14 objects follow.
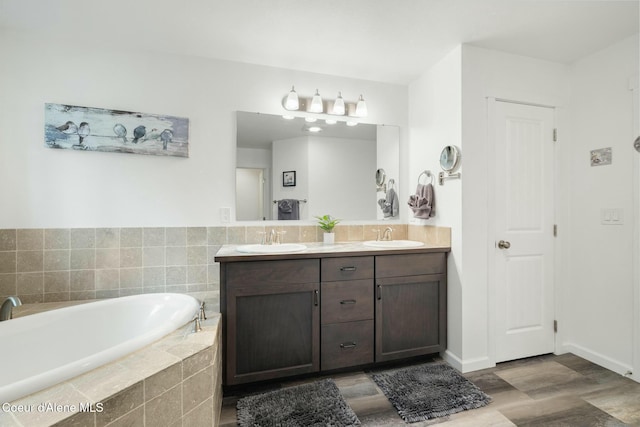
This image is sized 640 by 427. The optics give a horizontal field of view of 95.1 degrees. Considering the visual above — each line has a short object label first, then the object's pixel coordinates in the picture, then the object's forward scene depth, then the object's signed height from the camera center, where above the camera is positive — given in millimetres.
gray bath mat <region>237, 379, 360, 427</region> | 1599 -1132
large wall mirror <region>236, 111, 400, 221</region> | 2414 +415
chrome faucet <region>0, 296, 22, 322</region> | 1513 -477
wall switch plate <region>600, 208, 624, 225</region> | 2104 -19
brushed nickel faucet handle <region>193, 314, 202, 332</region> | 1503 -576
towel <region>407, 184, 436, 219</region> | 2398 +90
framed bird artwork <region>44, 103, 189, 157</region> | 2023 +609
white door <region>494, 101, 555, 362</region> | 2256 -128
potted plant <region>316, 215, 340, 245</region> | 2496 -110
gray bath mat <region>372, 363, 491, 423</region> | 1689 -1133
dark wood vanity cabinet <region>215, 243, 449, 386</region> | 1832 -644
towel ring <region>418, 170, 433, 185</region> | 2469 +346
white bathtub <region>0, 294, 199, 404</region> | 1307 -638
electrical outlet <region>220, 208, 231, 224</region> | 2344 -13
